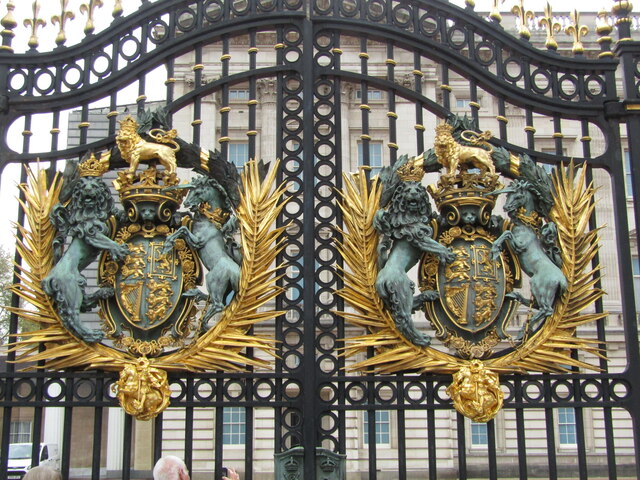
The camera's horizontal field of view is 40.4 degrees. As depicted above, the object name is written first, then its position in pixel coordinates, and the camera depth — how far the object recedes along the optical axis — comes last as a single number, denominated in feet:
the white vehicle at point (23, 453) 58.19
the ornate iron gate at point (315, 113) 23.72
